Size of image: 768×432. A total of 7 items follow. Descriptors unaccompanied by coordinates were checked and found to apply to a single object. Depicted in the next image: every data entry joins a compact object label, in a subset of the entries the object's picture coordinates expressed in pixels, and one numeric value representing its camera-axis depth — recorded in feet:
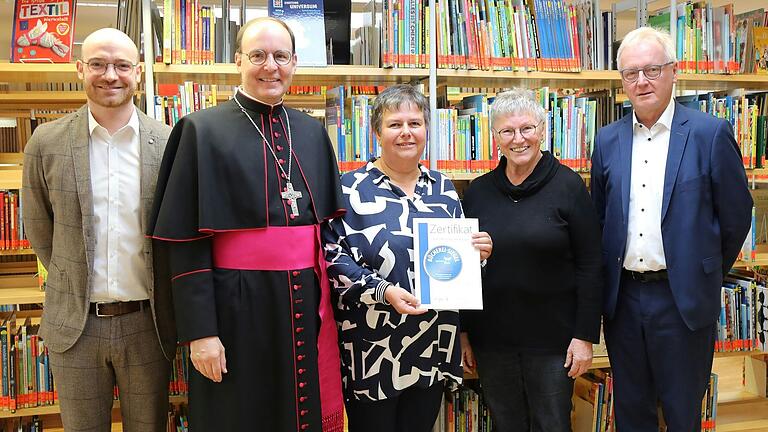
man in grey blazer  7.45
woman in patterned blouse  7.77
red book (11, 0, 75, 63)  9.68
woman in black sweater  8.49
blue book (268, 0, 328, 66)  10.30
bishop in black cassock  6.95
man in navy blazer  8.30
